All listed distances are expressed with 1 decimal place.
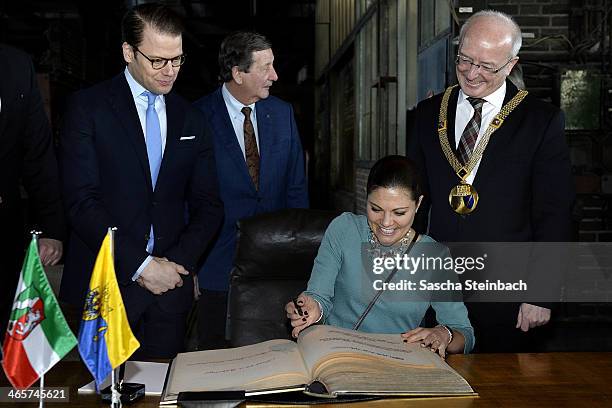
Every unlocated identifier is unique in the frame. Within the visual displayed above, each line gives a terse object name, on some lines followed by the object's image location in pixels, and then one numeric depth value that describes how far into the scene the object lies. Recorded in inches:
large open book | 52.3
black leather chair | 82.3
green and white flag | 45.8
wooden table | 53.6
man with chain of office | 86.6
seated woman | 79.1
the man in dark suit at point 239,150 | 111.9
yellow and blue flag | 47.1
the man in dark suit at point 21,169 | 81.0
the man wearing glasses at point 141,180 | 81.0
